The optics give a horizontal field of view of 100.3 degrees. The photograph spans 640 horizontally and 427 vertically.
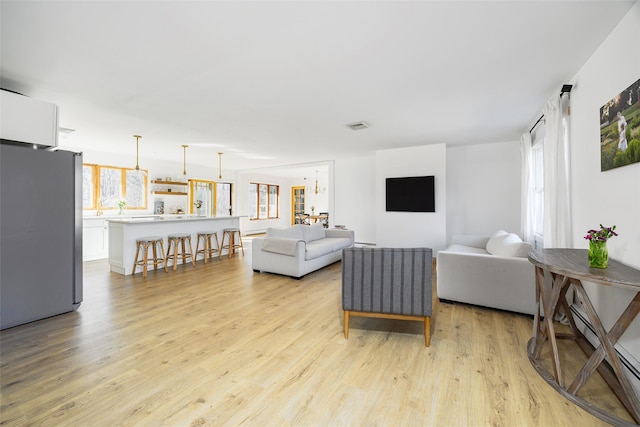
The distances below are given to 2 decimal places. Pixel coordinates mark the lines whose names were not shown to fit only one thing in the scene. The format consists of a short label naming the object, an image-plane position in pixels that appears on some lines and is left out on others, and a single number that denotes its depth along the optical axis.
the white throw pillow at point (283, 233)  4.78
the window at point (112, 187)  6.24
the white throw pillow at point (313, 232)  5.22
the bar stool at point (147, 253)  4.57
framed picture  1.75
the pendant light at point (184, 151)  5.93
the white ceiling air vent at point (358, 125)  4.29
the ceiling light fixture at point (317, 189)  12.00
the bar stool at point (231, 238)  6.29
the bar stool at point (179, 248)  5.04
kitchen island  4.61
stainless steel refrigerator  2.59
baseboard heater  1.72
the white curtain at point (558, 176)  2.76
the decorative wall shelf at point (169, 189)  7.43
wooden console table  1.48
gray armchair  2.26
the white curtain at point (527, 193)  4.41
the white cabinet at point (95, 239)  5.72
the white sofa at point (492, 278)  2.80
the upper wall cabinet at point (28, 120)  2.54
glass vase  1.68
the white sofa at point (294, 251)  4.34
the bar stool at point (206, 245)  5.72
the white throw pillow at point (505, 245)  3.02
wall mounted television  5.69
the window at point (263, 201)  10.70
